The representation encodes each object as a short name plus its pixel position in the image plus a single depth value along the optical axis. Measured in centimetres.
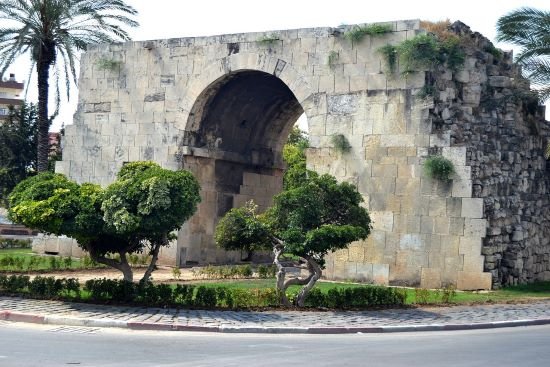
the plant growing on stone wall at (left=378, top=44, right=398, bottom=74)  1988
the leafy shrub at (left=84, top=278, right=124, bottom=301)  1500
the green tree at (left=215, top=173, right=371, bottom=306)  1487
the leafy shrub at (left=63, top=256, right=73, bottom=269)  2183
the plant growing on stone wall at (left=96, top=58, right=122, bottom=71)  2411
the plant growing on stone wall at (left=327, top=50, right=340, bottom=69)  2069
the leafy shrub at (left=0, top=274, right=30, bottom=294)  1575
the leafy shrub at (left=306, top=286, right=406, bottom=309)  1552
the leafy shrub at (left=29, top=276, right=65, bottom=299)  1529
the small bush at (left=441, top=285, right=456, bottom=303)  1672
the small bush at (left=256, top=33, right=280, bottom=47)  2152
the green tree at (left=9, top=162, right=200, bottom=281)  1439
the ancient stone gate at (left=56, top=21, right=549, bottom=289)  1927
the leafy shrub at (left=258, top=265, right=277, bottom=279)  2061
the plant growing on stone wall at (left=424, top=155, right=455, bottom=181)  1897
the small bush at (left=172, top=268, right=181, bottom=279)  2006
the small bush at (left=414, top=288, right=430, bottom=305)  1650
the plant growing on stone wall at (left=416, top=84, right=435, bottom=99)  1948
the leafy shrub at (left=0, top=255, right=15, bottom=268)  2072
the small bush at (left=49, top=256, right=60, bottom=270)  2133
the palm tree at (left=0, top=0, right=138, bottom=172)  2444
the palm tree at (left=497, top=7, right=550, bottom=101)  2050
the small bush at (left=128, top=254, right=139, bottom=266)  2286
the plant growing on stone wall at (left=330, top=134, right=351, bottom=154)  2045
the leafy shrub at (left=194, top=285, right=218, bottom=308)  1487
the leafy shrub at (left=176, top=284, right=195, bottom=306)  1494
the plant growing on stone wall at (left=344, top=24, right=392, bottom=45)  2016
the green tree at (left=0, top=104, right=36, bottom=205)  3556
